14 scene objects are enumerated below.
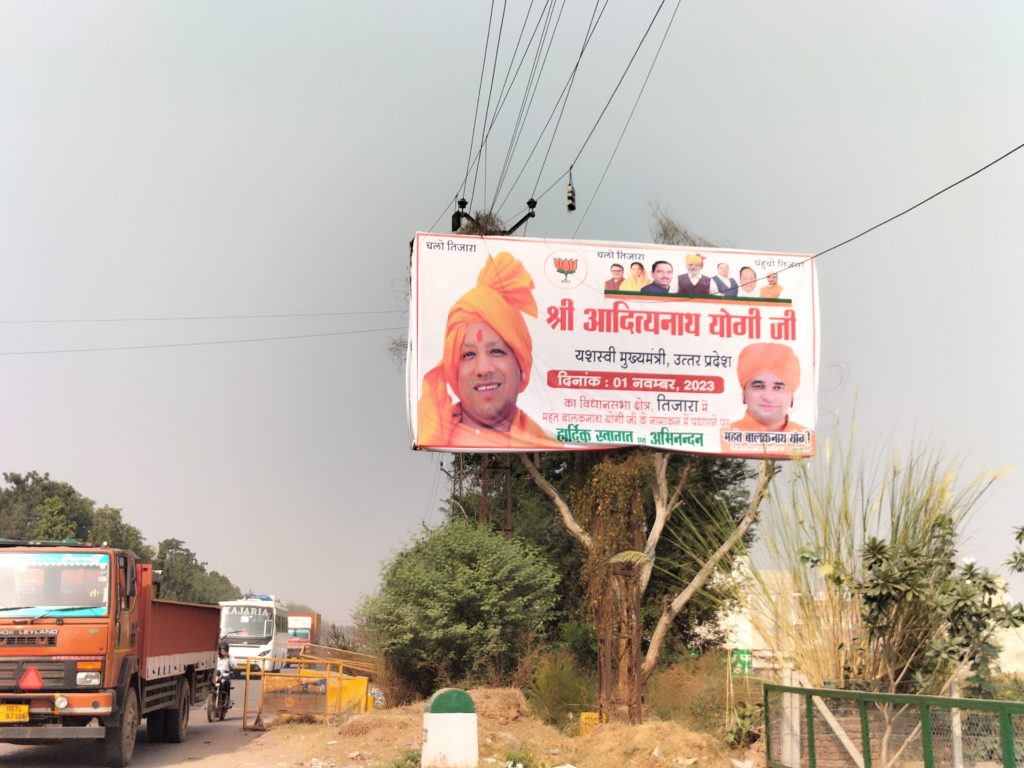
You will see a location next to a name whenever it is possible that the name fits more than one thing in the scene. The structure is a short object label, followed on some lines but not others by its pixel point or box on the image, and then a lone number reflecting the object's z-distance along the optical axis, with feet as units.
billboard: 80.69
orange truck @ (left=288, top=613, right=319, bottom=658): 197.63
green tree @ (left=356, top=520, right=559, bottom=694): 78.84
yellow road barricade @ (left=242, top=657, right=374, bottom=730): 67.10
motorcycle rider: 76.59
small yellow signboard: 70.09
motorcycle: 76.07
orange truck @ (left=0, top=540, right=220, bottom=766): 43.83
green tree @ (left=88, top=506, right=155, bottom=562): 326.65
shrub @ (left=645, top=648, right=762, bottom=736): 52.37
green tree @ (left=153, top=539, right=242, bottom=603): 407.85
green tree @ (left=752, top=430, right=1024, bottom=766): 39.70
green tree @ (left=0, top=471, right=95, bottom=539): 302.12
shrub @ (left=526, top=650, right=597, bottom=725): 77.61
